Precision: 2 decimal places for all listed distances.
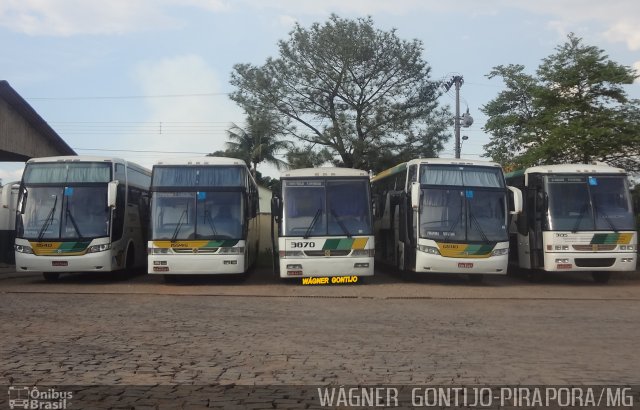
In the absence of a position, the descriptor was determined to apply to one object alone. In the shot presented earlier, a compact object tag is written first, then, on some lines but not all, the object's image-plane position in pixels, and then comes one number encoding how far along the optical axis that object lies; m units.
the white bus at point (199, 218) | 18.05
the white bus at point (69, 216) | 18.45
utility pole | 34.44
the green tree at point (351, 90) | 32.06
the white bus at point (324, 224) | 18.09
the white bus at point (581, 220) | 18.77
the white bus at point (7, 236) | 28.17
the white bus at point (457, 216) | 18.19
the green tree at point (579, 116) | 23.78
